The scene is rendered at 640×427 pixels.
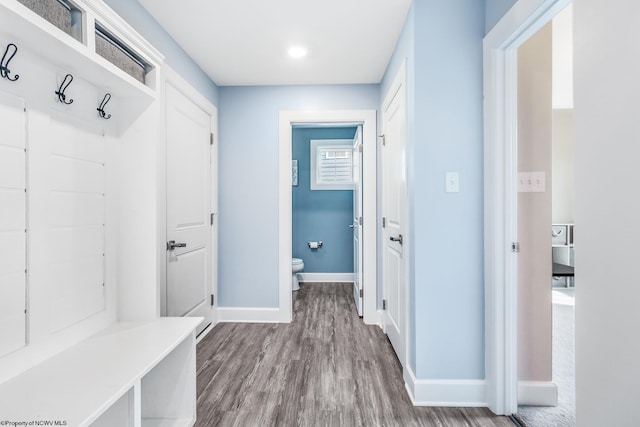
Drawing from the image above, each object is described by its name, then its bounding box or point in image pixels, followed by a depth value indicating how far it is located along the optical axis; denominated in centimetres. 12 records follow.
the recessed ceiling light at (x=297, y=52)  238
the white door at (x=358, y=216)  314
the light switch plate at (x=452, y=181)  178
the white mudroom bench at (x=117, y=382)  91
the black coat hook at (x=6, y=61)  101
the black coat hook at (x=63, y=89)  124
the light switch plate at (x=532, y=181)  172
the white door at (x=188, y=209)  224
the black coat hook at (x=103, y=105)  146
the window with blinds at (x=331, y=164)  473
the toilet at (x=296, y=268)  423
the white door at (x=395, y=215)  211
